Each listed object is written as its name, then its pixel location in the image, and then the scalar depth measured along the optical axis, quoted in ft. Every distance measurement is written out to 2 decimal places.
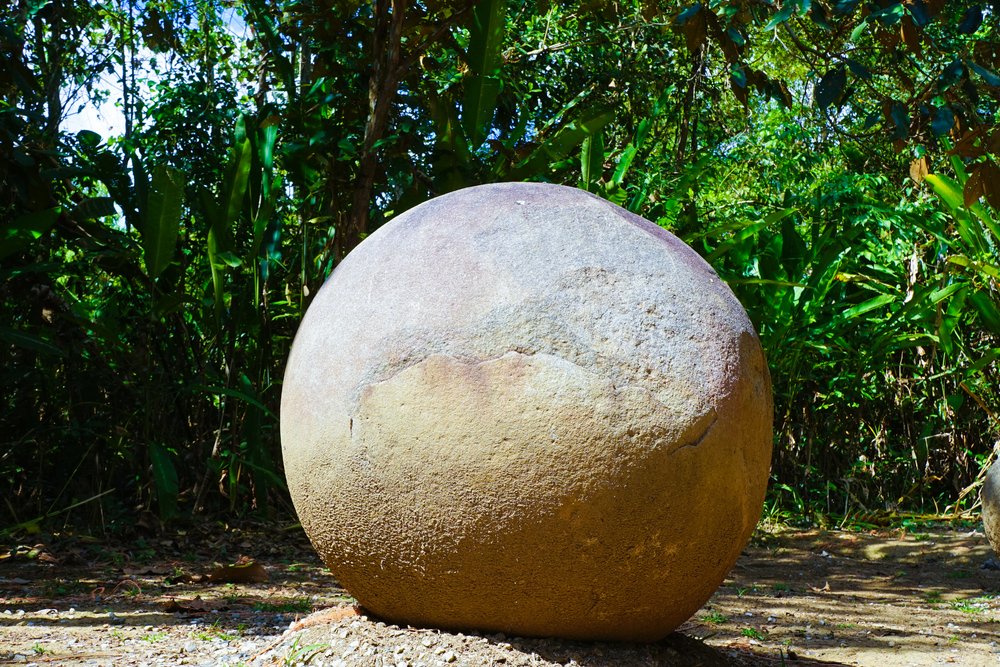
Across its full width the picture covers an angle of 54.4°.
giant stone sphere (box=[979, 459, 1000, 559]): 17.33
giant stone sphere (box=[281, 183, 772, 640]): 8.64
